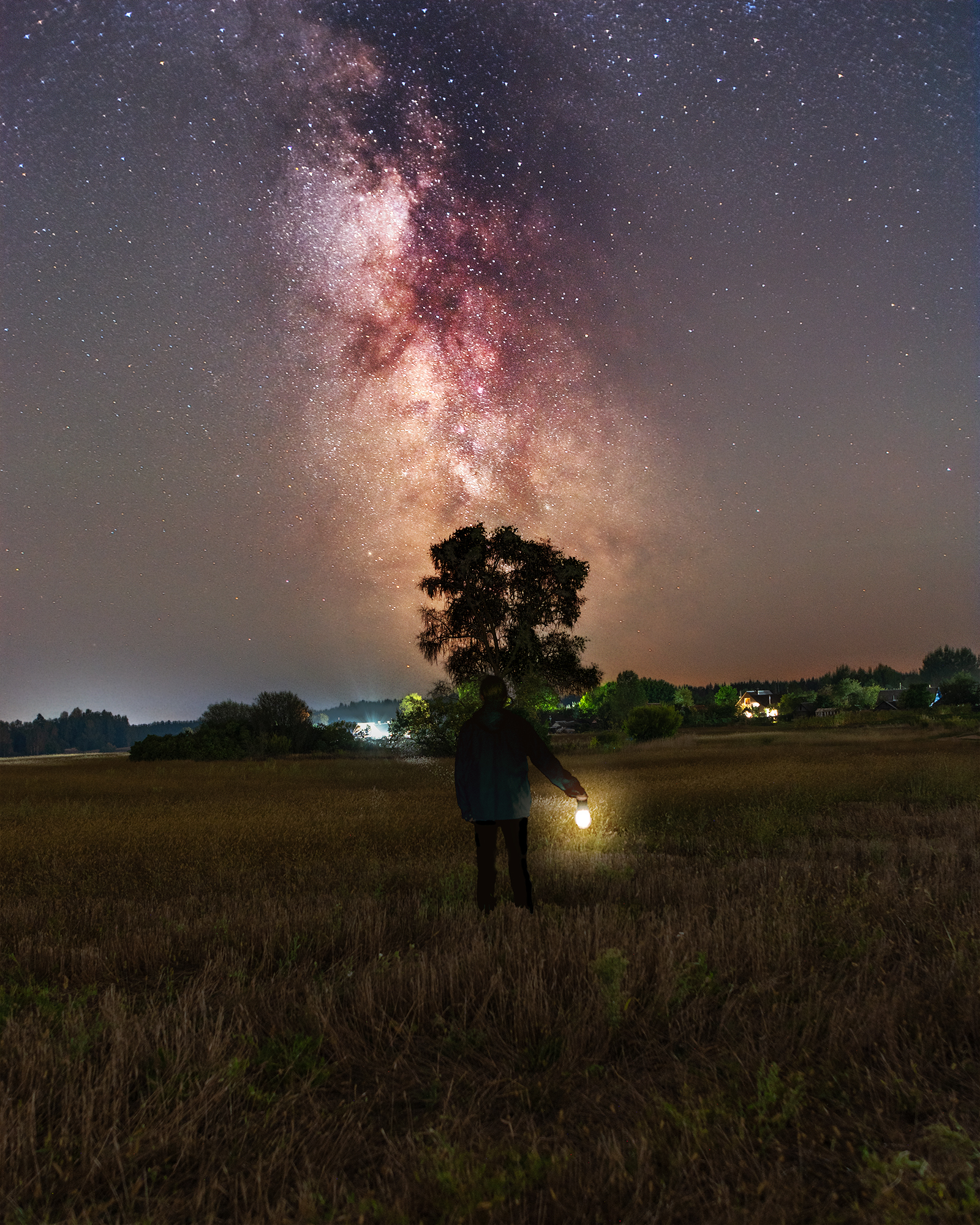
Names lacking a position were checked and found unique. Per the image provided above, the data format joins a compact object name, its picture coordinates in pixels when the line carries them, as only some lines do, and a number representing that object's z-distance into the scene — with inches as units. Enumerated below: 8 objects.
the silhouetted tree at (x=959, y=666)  7672.2
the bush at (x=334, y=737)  2276.1
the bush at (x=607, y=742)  2069.4
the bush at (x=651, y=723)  2465.6
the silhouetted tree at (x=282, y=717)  2300.7
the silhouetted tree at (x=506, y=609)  1412.4
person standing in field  250.5
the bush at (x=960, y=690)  3777.1
